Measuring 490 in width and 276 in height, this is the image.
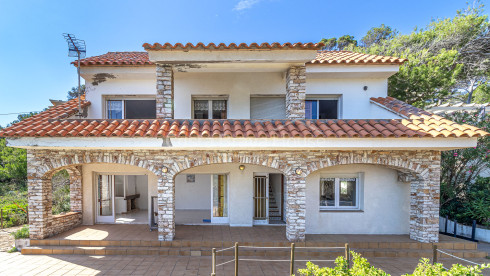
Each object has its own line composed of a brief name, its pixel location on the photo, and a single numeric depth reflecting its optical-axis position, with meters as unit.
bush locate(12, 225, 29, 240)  6.47
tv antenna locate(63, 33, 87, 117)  6.56
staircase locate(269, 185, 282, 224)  8.68
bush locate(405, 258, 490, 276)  2.80
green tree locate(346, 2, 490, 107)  11.11
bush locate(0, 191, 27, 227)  8.91
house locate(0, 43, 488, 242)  5.56
